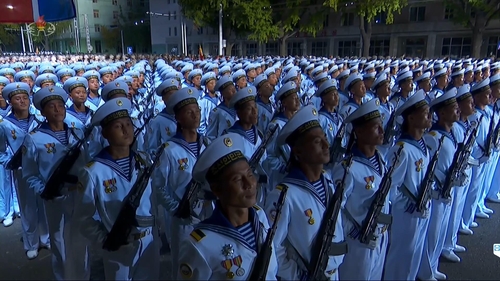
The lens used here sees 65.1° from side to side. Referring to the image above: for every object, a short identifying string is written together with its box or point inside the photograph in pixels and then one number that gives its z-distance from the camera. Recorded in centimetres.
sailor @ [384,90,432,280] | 357
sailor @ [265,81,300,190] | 450
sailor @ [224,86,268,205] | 450
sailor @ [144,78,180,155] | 549
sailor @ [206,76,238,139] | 600
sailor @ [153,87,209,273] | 363
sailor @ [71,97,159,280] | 305
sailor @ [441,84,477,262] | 449
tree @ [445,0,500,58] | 2722
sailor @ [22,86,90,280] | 362
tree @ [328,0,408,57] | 2547
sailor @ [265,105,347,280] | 256
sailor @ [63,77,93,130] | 569
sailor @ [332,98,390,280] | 308
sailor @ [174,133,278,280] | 210
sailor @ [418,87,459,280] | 400
